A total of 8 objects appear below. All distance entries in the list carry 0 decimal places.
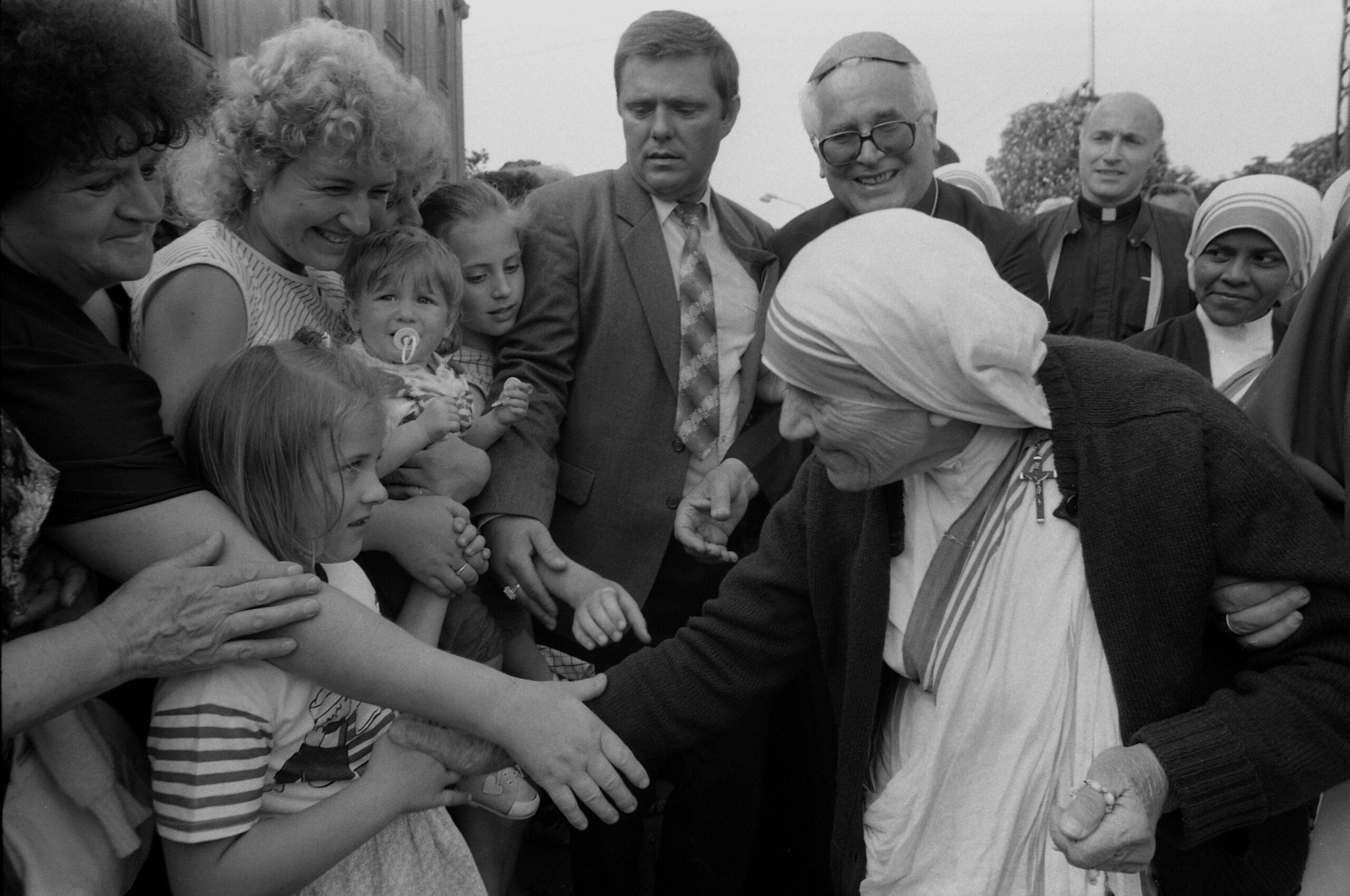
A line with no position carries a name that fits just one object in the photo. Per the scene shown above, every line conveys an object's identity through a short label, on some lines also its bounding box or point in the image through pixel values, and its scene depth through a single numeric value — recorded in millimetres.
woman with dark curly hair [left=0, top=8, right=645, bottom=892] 1641
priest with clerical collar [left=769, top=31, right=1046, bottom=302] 3365
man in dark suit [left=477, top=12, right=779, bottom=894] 3029
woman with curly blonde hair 2375
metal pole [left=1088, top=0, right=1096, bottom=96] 23859
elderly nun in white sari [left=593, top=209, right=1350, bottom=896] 1806
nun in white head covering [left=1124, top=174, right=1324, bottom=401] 3807
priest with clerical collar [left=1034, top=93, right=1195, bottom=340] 5445
